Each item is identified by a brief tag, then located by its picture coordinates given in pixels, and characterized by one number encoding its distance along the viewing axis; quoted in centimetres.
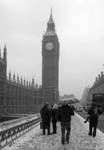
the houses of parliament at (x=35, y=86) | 7544
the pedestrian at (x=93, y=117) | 1581
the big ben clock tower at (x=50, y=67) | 12478
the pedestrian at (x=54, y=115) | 1695
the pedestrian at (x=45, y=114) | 1620
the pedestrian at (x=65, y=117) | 1283
